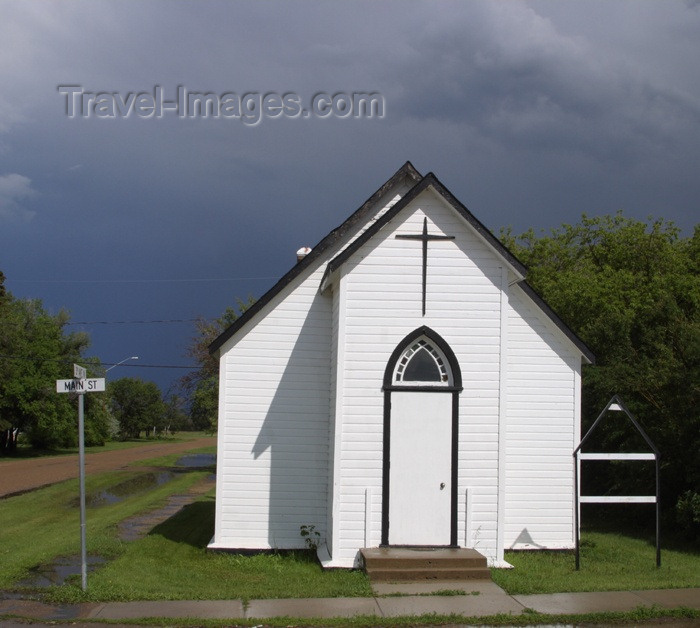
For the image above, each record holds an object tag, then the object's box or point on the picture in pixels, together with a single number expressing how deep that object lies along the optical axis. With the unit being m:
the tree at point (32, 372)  54.19
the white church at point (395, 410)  13.02
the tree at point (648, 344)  16.17
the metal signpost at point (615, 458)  13.26
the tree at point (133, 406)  113.44
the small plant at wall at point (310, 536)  14.30
